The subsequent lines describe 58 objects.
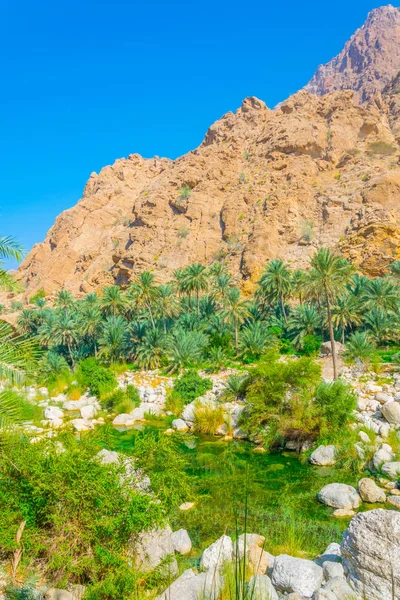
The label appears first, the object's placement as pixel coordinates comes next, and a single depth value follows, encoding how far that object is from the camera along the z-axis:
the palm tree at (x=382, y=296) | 32.50
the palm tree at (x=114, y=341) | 35.41
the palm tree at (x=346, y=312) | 31.59
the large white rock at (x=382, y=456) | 13.66
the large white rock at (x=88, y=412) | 22.98
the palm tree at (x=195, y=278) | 38.69
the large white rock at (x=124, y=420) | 22.22
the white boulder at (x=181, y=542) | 9.07
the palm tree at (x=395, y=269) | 37.81
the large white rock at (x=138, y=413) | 22.83
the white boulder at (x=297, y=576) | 6.72
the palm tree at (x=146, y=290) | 36.22
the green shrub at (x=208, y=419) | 19.52
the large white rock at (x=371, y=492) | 11.55
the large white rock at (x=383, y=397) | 18.95
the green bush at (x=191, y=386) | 23.98
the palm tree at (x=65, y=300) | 45.53
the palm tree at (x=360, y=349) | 25.72
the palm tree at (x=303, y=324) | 33.53
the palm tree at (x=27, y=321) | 43.97
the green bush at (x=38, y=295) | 63.93
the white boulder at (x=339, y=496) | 11.42
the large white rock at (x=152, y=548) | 7.46
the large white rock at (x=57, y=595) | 6.34
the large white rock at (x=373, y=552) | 6.14
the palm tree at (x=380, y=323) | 31.33
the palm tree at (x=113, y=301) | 38.22
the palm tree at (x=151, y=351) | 32.25
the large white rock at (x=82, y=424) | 20.41
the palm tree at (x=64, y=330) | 35.62
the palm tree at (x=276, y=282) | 36.69
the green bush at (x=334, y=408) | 16.17
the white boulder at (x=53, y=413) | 22.73
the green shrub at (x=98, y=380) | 26.66
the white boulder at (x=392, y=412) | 16.47
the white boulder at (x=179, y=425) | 20.39
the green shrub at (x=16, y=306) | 57.50
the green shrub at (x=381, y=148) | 57.41
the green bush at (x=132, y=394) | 24.94
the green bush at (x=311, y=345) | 31.42
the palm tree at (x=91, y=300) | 44.30
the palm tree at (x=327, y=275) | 24.31
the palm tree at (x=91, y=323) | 36.97
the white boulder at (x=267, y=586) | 5.88
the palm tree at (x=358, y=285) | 34.59
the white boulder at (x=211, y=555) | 7.84
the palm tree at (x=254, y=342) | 31.44
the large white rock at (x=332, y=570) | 7.03
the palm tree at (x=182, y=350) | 29.80
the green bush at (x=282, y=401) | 16.75
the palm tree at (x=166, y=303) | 37.91
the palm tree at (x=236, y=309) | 33.84
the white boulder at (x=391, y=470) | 12.91
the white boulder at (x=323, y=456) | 14.91
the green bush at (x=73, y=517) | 6.80
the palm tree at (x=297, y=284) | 36.67
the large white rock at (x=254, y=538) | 8.85
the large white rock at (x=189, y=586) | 6.10
